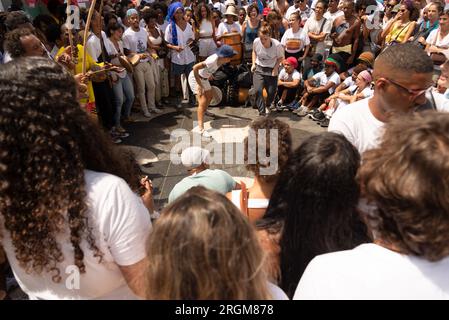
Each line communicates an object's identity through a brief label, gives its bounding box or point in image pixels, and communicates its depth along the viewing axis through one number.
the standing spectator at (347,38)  6.95
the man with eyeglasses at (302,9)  8.46
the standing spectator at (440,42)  5.31
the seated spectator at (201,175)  2.77
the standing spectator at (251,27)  7.69
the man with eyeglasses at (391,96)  2.13
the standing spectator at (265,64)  6.19
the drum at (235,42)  7.40
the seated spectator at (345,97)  5.64
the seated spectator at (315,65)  7.08
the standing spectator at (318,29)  7.34
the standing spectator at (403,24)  6.46
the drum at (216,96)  6.80
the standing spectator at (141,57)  6.26
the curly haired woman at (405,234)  1.01
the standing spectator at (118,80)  5.50
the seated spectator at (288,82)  6.91
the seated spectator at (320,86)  6.58
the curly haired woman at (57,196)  1.12
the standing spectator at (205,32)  7.33
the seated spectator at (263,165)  2.18
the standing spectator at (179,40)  6.79
